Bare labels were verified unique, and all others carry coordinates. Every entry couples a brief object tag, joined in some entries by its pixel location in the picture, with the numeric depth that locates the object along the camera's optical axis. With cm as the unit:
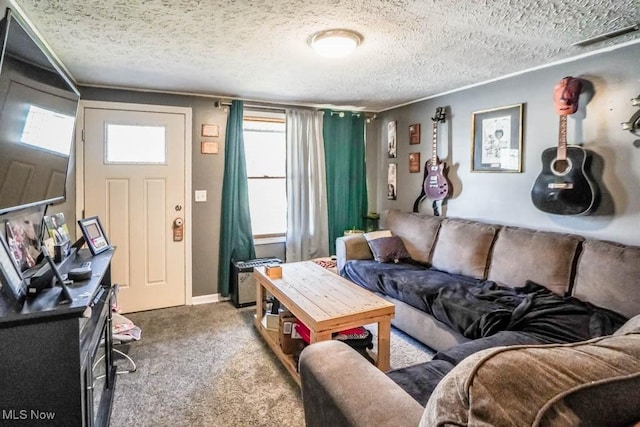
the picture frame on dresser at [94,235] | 224
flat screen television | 145
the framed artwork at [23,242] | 172
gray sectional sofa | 67
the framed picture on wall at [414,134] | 411
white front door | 339
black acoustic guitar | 252
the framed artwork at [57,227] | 222
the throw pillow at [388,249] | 357
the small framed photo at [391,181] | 446
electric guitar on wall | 372
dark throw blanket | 169
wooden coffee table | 212
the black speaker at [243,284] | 372
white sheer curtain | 415
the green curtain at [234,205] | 384
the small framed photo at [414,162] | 411
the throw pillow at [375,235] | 377
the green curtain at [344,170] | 438
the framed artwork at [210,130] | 378
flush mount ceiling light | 212
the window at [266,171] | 411
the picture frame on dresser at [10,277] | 129
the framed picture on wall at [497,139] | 303
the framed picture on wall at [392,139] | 445
